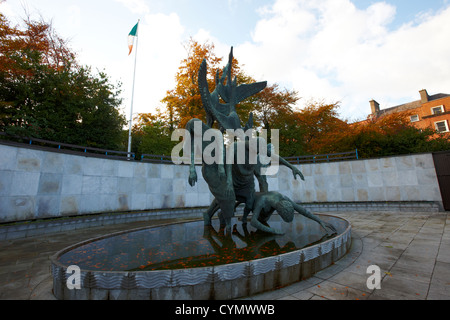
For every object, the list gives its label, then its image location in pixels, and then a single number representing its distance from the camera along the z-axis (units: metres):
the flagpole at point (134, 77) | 18.91
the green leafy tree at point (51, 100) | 12.16
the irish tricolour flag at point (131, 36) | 20.08
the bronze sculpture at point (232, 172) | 5.81
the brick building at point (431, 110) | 28.97
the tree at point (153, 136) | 22.58
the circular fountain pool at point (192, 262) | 2.95
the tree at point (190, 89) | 19.69
